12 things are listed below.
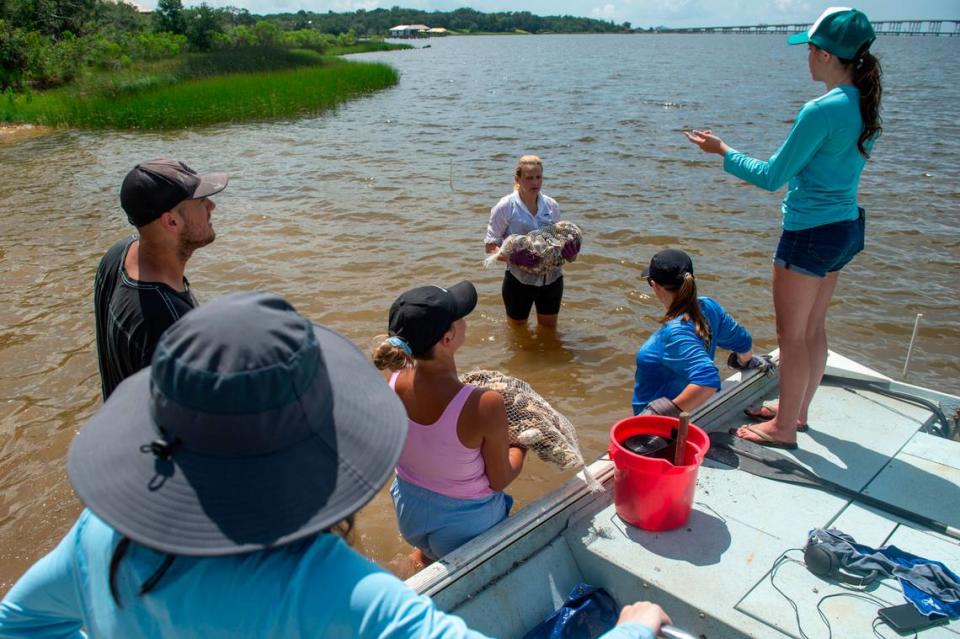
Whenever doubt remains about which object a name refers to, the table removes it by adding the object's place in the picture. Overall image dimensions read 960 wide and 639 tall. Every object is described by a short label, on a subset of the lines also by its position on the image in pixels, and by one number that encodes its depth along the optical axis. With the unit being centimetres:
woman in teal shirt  340
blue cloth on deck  272
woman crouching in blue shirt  362
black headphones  288
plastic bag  282
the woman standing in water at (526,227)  595
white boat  280
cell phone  265
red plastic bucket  307
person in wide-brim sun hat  112
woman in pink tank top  279
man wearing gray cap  283
